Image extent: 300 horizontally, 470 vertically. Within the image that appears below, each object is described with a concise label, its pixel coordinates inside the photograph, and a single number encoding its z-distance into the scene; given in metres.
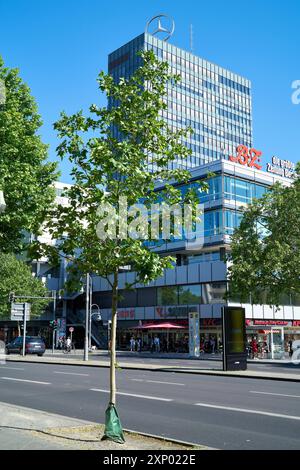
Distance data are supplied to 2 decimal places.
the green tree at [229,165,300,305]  35.28
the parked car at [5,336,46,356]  42.53
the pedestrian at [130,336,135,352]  52.19
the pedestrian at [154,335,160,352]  51.03
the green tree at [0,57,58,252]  16.05
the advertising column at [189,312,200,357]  40.97
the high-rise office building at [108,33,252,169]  118.06
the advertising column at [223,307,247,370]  24.73
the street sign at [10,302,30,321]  38.30
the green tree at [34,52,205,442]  8.55
